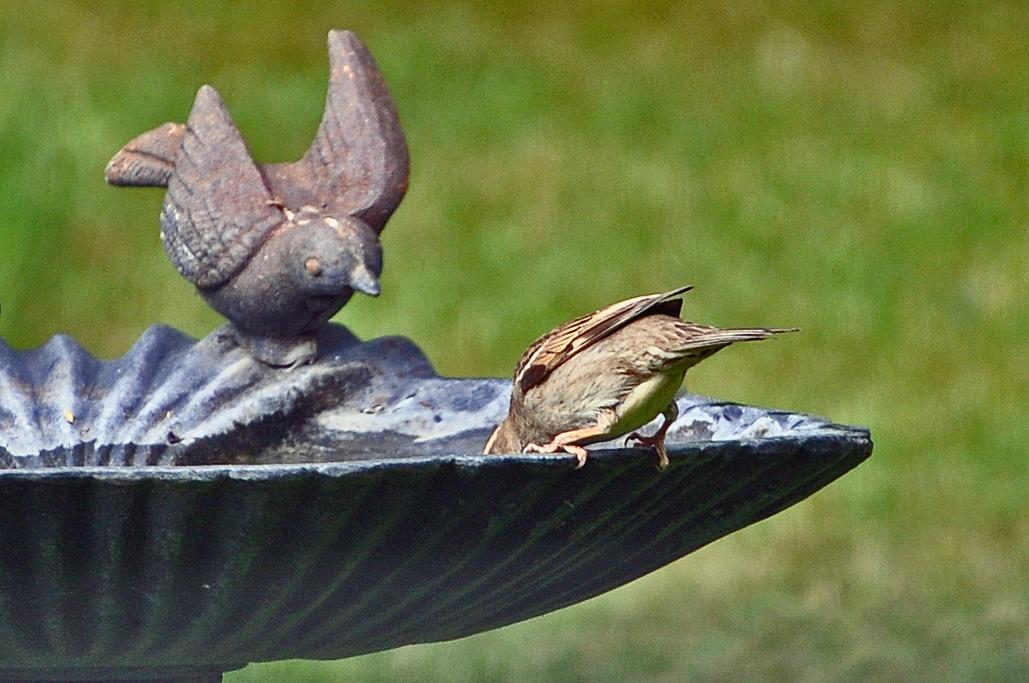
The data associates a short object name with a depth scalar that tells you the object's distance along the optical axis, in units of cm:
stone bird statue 553
